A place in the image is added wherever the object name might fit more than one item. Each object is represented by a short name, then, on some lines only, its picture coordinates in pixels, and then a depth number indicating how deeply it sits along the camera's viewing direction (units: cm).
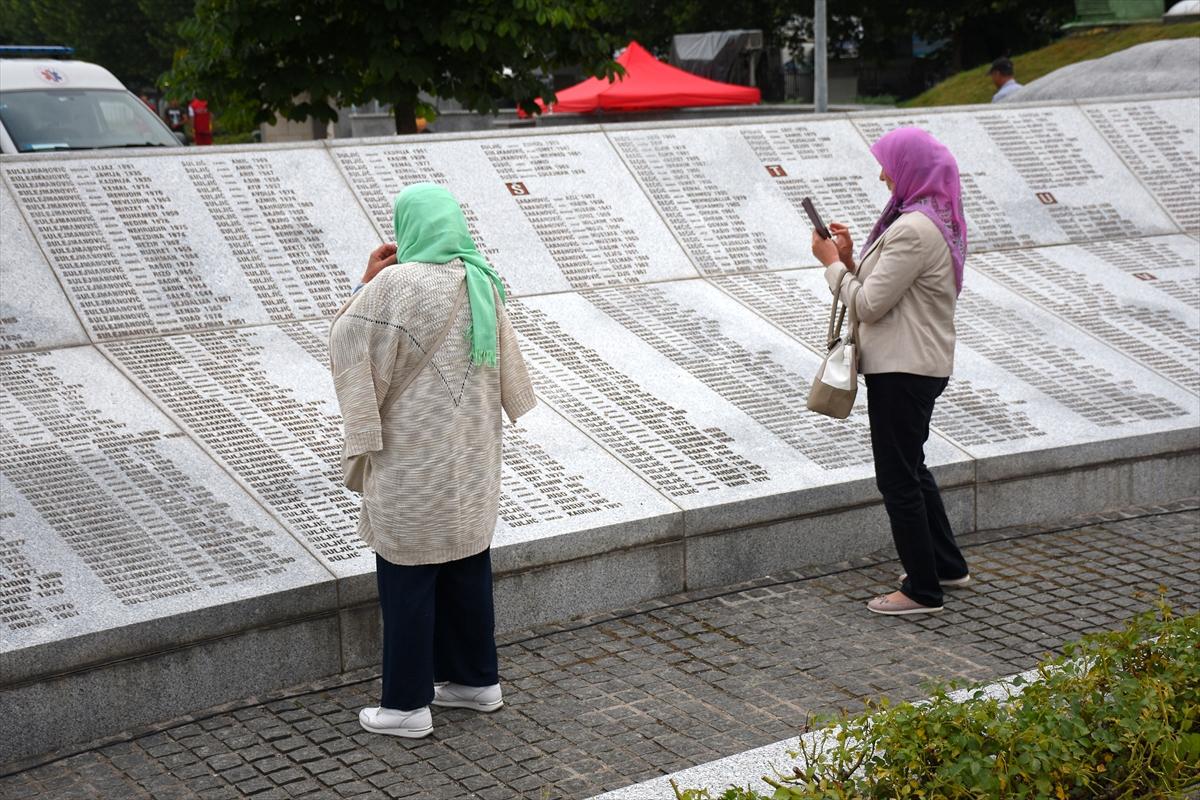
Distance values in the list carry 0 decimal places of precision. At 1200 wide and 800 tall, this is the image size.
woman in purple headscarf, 555
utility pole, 2108
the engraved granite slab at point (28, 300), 660
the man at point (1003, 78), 1300
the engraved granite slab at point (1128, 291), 812
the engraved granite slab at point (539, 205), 797
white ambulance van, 1230
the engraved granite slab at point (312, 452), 572
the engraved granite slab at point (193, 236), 700
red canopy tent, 2381
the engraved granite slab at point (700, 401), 639
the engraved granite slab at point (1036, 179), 936
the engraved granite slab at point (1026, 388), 705
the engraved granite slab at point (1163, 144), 997
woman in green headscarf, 451
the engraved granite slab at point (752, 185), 858
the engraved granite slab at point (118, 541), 485
